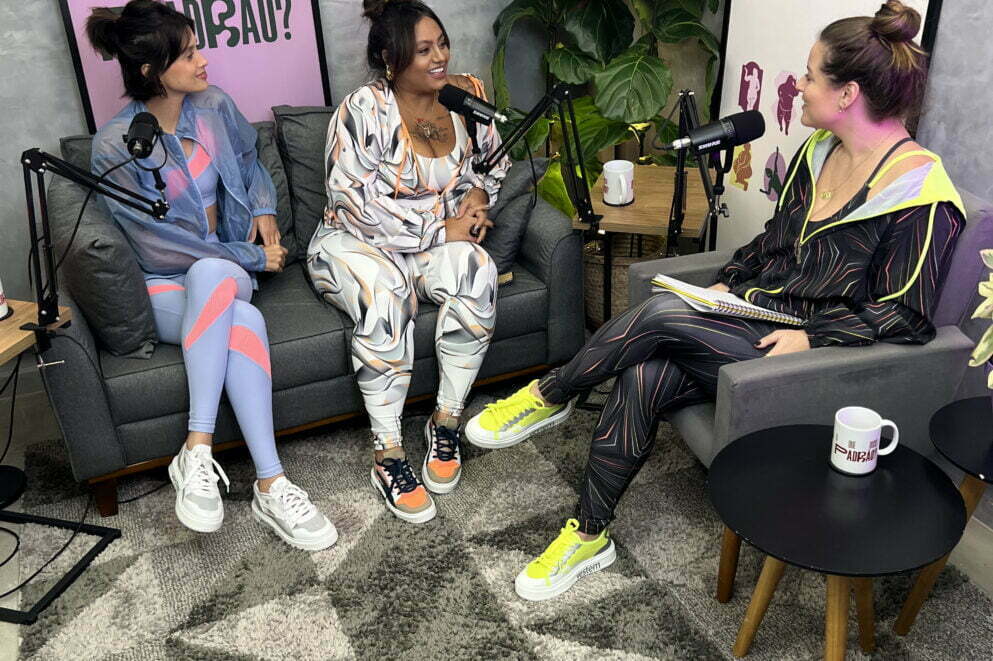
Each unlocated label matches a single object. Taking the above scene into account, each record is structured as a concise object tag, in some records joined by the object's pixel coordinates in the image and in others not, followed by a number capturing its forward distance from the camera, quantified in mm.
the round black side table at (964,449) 1631
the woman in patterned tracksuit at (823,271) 1775
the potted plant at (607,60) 2742
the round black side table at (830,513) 1416
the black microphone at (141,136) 1735
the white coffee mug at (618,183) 2520
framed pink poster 2633
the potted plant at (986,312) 1516
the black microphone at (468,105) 2068
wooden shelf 1812
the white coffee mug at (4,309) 1938
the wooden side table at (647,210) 2438
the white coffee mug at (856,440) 1548
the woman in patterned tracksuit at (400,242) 2334
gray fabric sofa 2145
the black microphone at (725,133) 1891
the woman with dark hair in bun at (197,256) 2152
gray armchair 1748
